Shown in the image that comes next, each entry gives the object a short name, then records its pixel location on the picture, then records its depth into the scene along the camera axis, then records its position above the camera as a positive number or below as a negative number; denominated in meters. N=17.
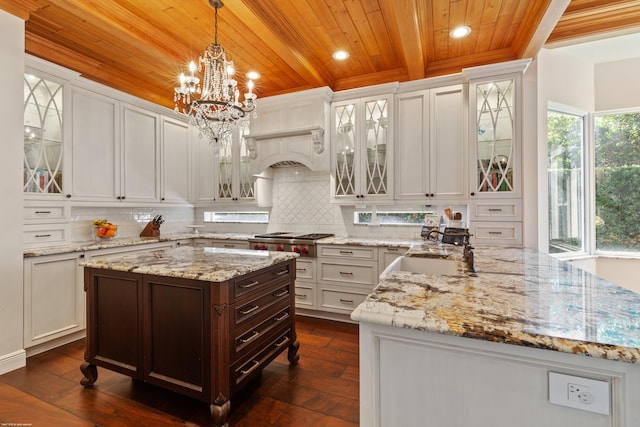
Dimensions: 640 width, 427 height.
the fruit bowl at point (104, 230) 3.46 -0.19
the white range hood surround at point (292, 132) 3.69 +1.00
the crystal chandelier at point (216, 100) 2.26 +0.86
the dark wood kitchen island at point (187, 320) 1.71 -0.65
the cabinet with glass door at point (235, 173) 4.22 +0.56
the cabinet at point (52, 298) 2.59 -0.75
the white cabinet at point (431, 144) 3.22 +0.74
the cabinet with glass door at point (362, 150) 3.51 +0.74
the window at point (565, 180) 3.29 +0.34
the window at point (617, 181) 3.36 +0.33
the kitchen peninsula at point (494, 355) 0.81 -0.43
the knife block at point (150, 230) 4.04 -0.23
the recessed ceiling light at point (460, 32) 2.72 +1.64
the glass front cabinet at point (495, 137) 2.98 +0.74
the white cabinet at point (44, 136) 2.76 +0.74
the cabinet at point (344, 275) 3.33 -0.70
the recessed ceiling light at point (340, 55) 3.12 +1.64
